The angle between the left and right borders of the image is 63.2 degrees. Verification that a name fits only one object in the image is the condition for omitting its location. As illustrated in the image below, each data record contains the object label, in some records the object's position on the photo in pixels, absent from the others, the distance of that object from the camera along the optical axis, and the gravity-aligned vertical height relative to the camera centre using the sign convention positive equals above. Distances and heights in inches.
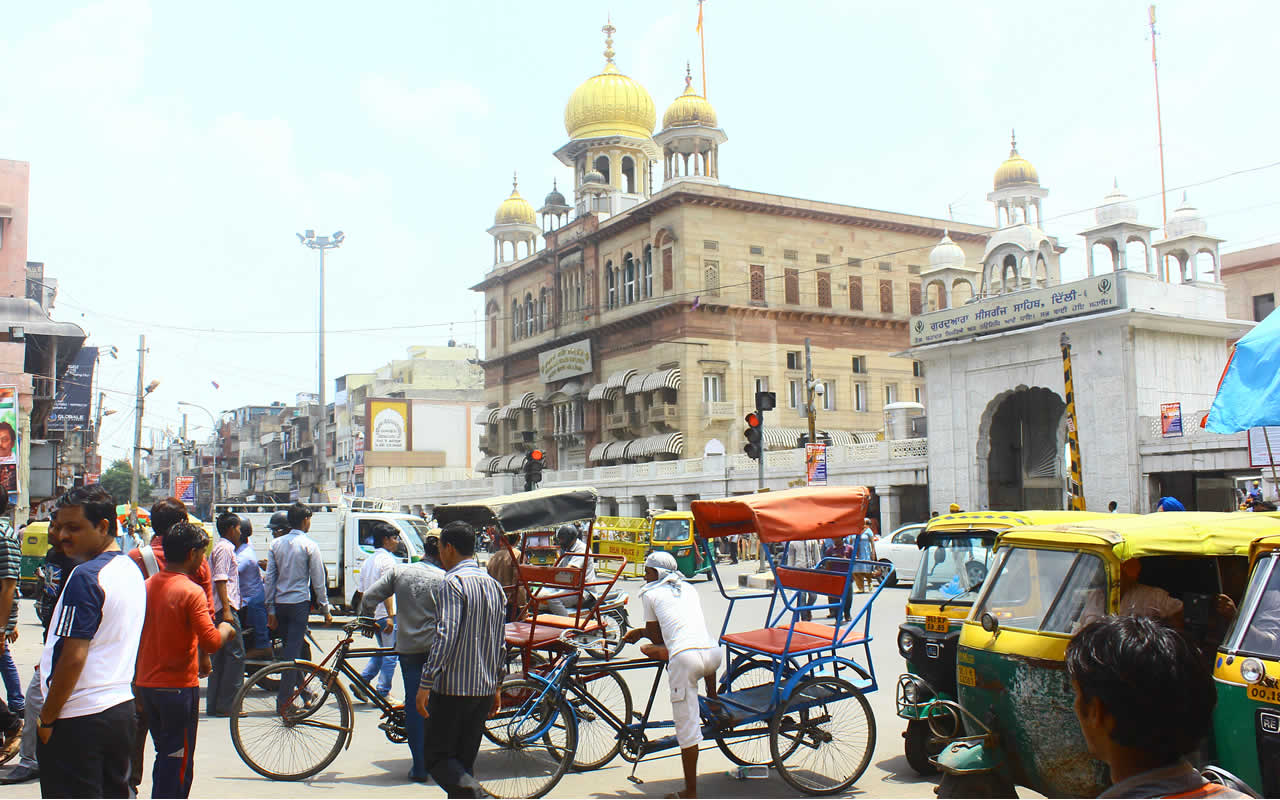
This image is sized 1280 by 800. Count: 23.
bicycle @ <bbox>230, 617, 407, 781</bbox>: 275.6 -61.8
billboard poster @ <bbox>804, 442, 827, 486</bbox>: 1088.8 +12.9
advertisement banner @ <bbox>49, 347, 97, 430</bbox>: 1775.3 +173.8
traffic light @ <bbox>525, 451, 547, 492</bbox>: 968.3 +13.2
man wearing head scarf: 249.1 -40.6
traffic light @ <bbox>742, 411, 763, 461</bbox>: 819.0 +32.3
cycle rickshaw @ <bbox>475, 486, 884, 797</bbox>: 264.8 -59.0
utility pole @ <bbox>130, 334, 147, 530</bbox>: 1660.9 +84.3
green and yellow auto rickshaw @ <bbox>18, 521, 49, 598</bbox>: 865.5 -47.8
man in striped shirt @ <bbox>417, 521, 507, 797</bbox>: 217.3 -41.7
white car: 879.7 -66.4
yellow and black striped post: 745.6 +19.1
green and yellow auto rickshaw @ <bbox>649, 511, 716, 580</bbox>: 1028.5 -61.2
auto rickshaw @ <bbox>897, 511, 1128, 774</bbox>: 280.1 -40.3
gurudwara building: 1855.3 +336.2
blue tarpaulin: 305.4 +24.6
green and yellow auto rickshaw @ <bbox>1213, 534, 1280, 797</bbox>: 181.5 -39.1
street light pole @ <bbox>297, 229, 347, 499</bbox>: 1555.1 +411.8
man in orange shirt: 202.4 -36.3
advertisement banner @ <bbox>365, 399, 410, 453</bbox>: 3029.0 +172.3
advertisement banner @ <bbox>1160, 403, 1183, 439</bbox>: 1007.0 +46.8
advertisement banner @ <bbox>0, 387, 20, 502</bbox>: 987.3 +60.9
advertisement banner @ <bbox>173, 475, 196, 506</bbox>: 2417.6 +1.0
